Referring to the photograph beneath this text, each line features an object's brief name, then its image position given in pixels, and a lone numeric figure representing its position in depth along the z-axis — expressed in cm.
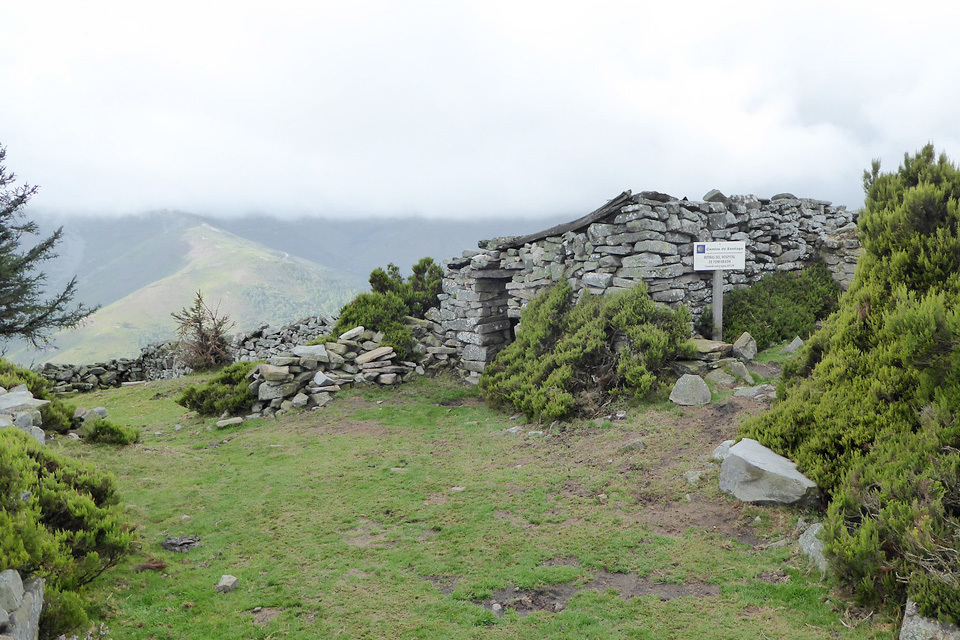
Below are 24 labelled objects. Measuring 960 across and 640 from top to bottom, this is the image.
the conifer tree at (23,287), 2134
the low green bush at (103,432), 921
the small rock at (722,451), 666
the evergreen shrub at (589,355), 970
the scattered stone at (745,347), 1030
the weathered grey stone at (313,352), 1305
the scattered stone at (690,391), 889
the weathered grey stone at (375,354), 1373
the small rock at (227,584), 491
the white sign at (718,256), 1076
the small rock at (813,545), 451
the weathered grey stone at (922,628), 332
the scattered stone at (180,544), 575
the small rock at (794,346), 1066
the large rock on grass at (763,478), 542
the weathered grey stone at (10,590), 346
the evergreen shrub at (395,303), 1459
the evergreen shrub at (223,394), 1257
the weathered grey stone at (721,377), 945
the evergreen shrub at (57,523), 393
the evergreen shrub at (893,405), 392
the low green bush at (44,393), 913
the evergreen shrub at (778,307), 1137
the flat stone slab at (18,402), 840
